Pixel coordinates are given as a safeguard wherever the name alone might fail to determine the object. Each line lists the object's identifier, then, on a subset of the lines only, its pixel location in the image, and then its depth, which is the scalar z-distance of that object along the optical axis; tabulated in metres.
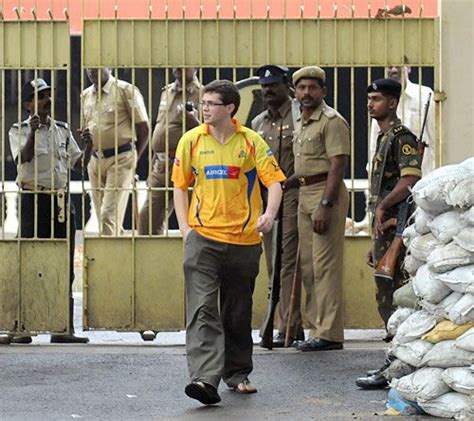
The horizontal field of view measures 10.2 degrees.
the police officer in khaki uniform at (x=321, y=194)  19.30
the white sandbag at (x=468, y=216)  14.03
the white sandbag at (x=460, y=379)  13.68
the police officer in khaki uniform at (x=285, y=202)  20.04
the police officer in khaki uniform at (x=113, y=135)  20.43
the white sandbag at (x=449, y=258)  14.09
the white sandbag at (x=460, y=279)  13.90
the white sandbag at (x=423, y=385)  13.94
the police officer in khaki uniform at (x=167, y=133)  20.41
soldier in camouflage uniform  16.50
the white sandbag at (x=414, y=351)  14.27
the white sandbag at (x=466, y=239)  14.01
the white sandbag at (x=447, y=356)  13.85
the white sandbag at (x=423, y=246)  14.54
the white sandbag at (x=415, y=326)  14.38
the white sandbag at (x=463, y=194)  14.05
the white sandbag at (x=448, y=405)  13.71
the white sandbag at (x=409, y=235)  15.03
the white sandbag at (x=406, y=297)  14.98
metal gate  20.35
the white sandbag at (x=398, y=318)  15.09
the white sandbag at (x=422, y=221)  14.70
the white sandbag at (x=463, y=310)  13.87
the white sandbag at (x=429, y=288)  14.19
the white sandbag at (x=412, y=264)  14.85
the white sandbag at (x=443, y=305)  14.07
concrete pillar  20.35
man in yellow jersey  15.28
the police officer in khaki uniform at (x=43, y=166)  20.44
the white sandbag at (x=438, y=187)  14.19
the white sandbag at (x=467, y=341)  13.71
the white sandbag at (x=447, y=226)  14.24
